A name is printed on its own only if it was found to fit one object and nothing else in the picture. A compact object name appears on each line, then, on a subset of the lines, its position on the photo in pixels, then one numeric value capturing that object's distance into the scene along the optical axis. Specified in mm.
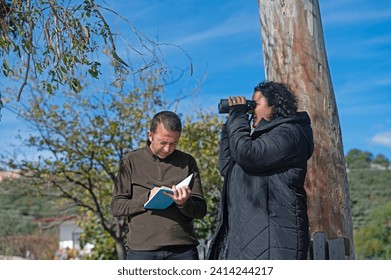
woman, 3354
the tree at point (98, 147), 11766
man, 3709
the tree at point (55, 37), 4703
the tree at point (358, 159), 33488
